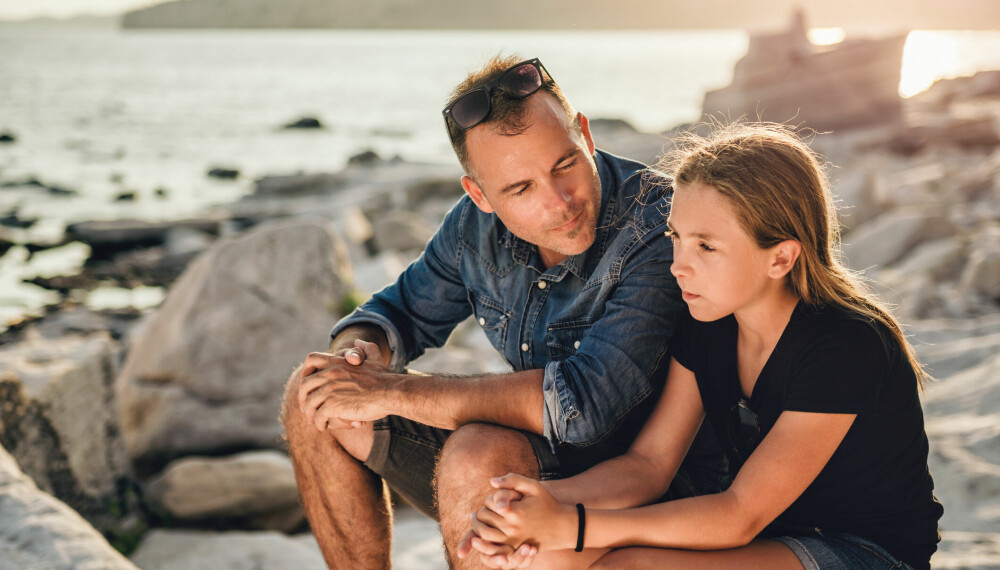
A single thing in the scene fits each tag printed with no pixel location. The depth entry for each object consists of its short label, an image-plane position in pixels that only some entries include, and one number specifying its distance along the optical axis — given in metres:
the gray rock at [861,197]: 9.33
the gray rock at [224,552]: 3.59
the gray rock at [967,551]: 2.93
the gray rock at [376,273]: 7.47
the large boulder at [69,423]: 3.72
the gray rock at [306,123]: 33.06
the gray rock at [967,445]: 3.30
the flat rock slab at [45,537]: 2.57
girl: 2.04
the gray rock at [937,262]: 6.66
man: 2.47
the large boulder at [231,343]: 5.12
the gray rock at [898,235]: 7.63
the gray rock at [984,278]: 6.07
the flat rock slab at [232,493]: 4.33
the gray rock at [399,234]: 10.39
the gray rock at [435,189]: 14.98
